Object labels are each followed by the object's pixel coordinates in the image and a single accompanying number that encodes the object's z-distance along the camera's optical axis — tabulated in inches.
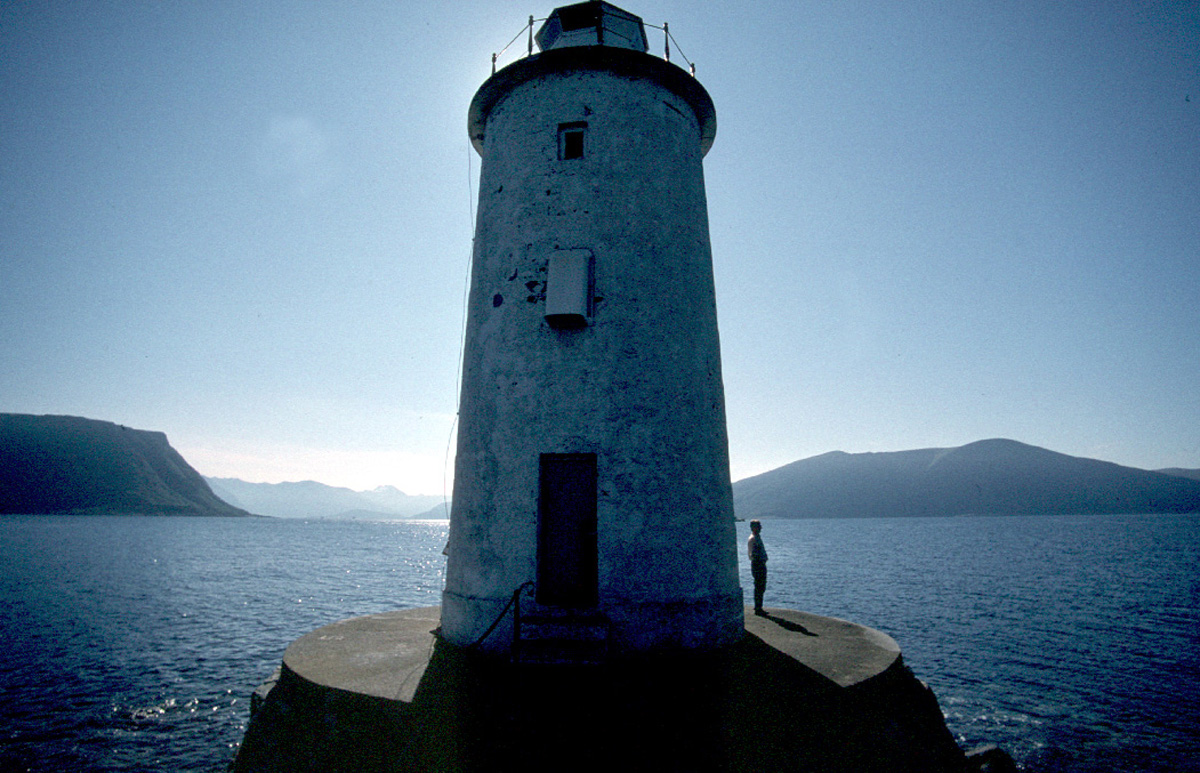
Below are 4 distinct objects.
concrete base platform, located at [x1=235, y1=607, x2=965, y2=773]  197.2
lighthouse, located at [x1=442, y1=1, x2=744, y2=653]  281.7
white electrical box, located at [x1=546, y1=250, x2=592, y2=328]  292.4
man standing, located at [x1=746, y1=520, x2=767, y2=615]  424.2
